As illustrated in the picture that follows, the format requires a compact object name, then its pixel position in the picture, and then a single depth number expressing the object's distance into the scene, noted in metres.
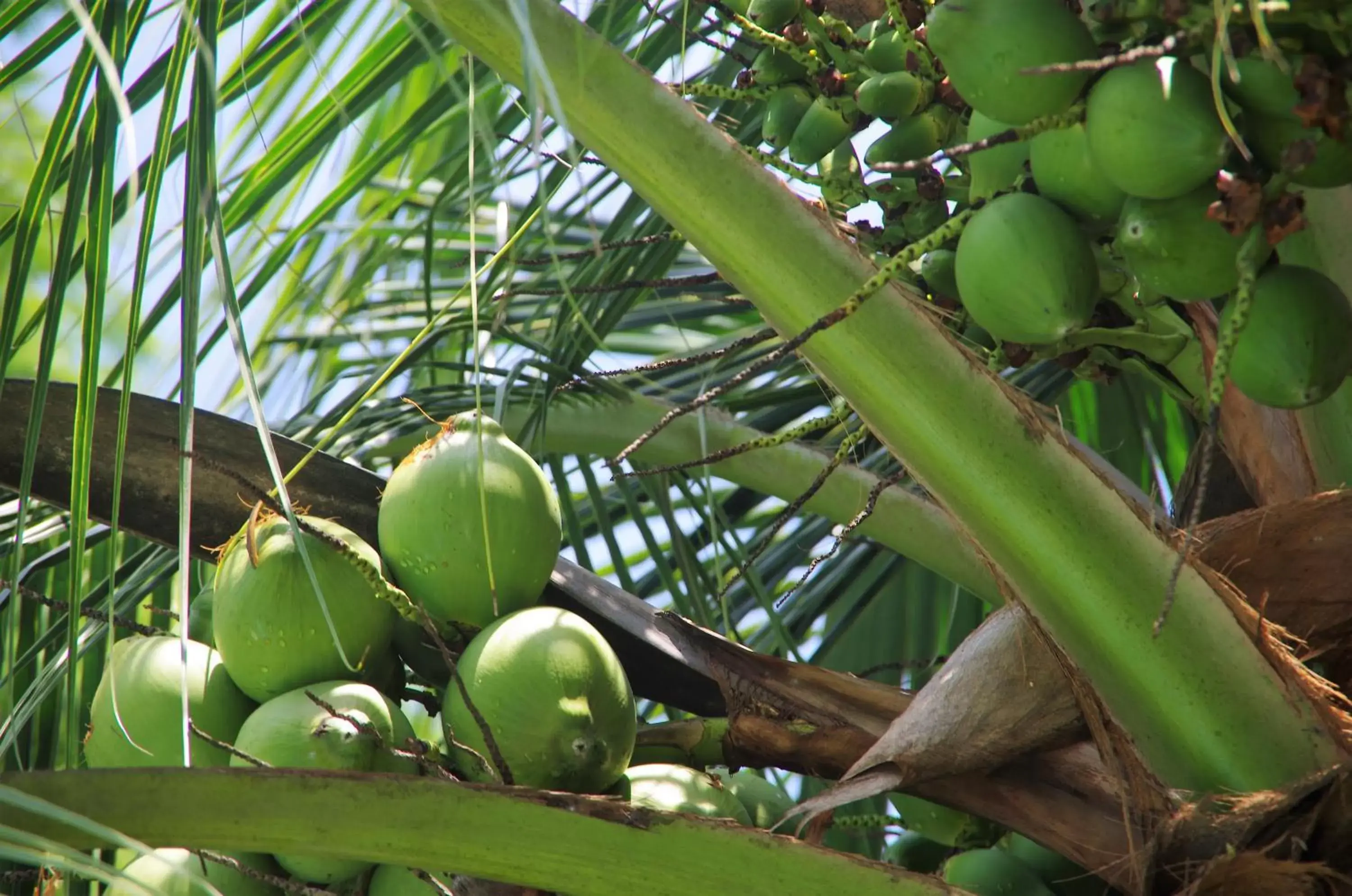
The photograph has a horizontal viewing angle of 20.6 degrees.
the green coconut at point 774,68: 3.63
